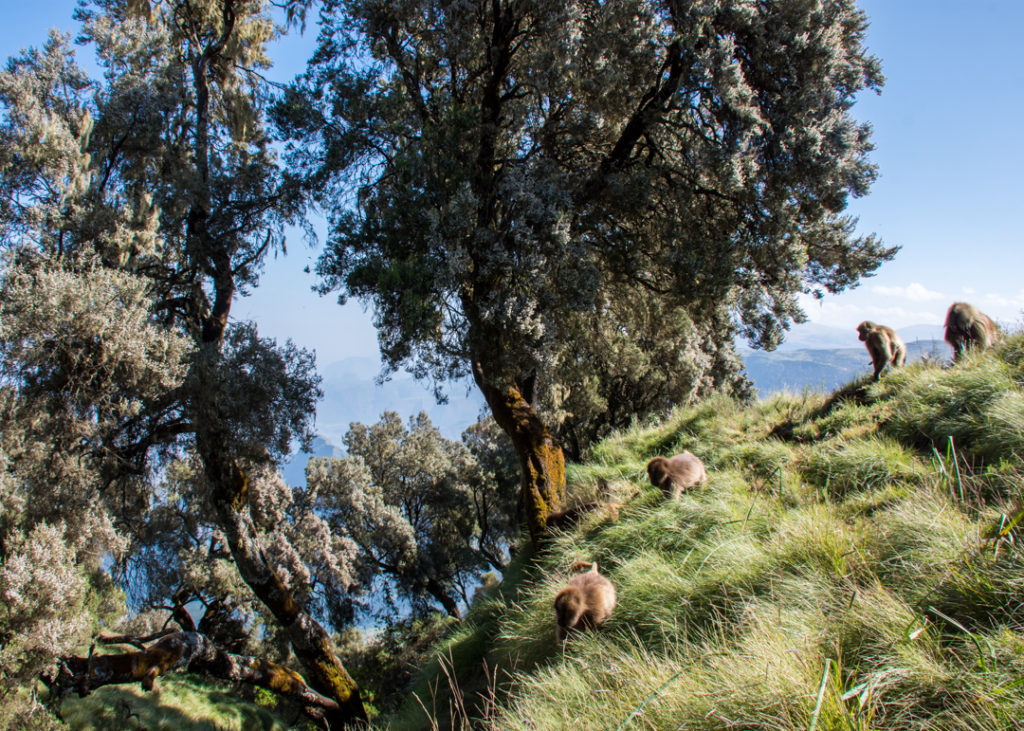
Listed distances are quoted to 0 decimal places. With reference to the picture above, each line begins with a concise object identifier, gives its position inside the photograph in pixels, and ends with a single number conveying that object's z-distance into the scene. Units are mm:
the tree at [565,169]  7473
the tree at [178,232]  9281
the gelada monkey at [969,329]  6484
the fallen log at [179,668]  8391
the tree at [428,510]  25797
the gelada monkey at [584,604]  3922
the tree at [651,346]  10547
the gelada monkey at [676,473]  5605
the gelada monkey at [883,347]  7250
